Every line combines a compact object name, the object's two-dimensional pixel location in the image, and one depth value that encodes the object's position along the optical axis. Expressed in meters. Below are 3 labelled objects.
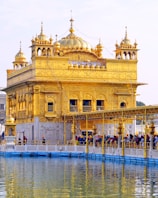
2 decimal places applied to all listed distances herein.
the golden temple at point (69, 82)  51.31
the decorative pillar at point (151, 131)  35.76
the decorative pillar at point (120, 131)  39.69
